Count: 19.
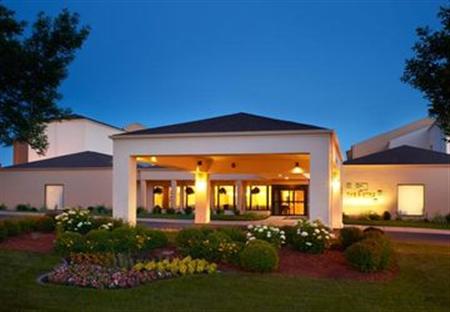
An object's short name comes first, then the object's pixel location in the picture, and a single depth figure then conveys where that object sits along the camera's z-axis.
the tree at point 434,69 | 9.19
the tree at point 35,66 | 9.51
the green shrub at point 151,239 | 13.43
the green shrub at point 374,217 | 31.78
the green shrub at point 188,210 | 38.16
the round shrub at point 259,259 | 11.18
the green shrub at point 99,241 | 12.78
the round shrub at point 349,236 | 13.84
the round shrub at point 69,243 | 12.98
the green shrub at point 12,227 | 15.41
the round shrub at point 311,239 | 13.11
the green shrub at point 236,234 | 13.31
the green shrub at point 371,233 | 13.81
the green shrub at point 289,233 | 13.55
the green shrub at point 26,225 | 15.99
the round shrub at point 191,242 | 12.30
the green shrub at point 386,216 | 32.03
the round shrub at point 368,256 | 11.50
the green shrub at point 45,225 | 16.42
